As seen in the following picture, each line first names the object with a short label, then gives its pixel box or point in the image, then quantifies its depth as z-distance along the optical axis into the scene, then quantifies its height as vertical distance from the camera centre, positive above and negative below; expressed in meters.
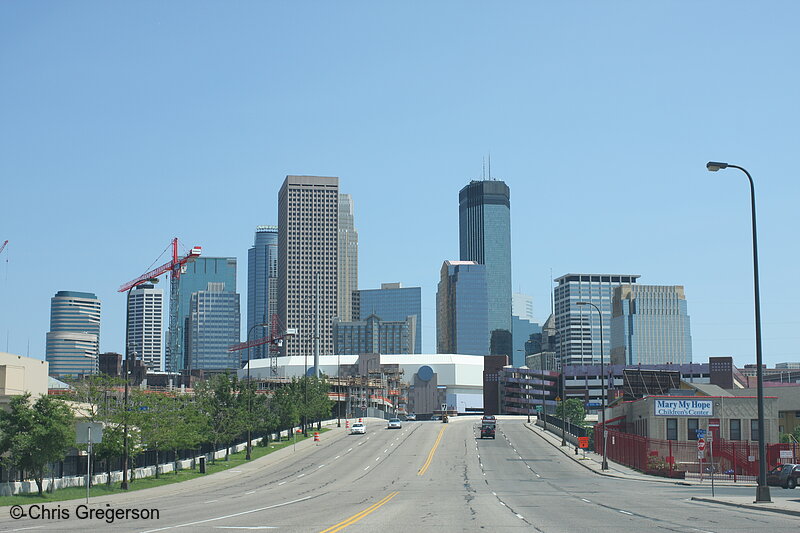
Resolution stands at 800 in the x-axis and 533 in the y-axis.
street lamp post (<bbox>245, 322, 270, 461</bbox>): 77.88 -5.81
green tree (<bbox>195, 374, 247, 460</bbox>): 74.06 -5.10
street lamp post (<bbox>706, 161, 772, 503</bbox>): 36.94 -3.07
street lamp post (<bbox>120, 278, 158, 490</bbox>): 50.00 -5.90
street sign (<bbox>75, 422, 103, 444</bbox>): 39.28 -3.58
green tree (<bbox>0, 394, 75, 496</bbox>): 44.00 -4.10
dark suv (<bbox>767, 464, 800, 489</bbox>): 52.72 -7.15
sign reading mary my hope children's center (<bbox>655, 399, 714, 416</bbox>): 70.00 -4.26
